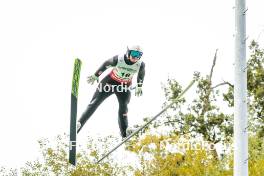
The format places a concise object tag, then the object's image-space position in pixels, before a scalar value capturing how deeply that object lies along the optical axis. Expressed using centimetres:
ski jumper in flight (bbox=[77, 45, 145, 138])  2314
